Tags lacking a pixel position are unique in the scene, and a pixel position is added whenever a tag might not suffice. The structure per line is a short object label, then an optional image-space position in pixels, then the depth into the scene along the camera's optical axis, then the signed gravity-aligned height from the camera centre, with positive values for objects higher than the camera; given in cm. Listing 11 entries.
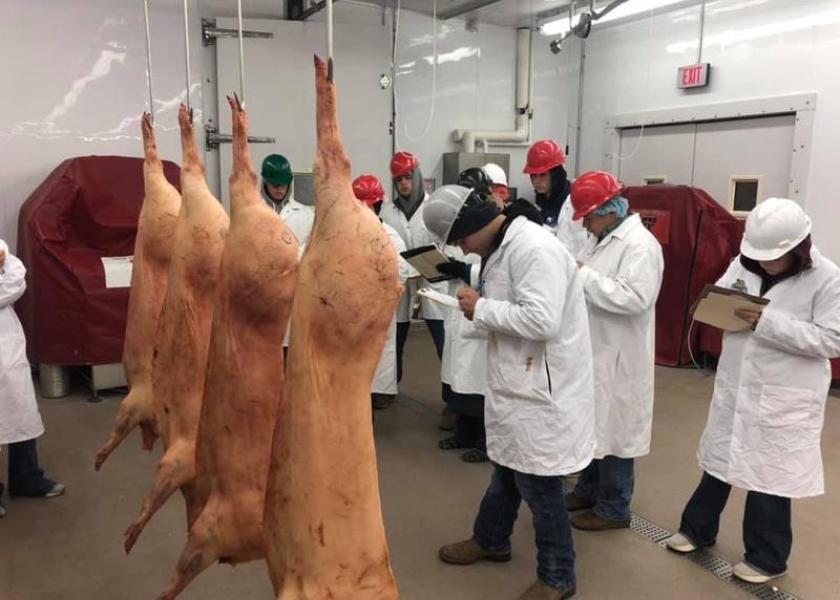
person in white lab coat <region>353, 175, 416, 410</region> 362 -84
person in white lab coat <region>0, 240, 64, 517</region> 262 -76
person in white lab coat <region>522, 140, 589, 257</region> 358 -3
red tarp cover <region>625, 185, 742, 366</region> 486 -42
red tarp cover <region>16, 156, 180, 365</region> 393 -45
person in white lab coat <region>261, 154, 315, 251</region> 336 -6
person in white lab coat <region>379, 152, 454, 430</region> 391 -21
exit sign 532 +89
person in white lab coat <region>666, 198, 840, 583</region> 199 -60
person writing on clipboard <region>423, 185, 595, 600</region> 188 -49
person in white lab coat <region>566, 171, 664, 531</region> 242 -45
